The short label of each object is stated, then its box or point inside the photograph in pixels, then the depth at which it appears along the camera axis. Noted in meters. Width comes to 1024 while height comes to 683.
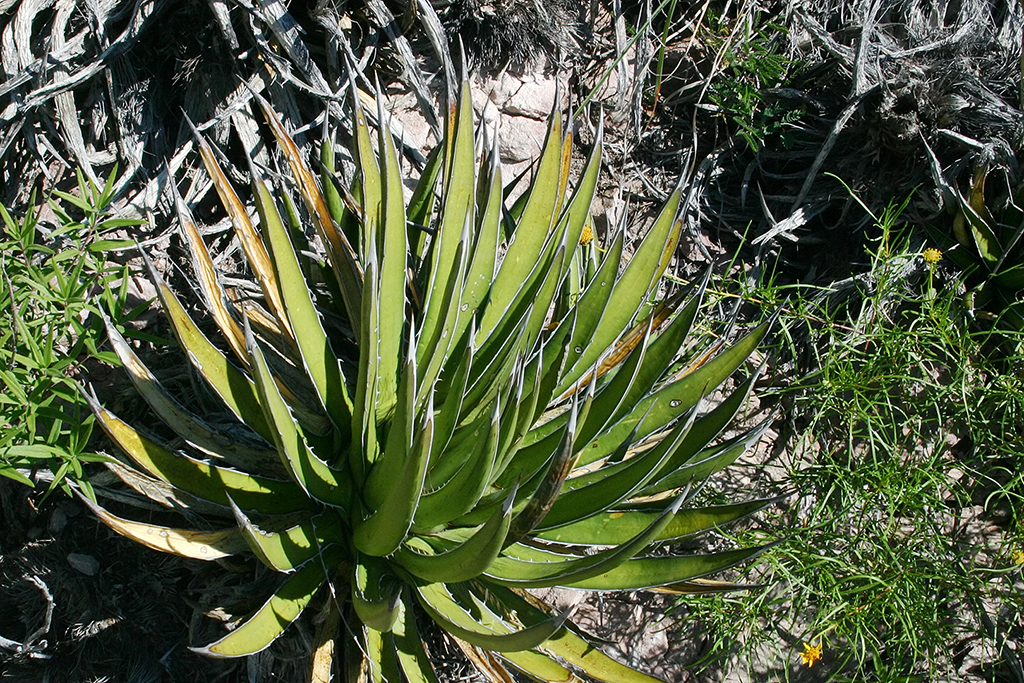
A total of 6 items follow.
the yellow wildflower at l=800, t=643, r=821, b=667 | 2.16
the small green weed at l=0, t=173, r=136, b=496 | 1.67
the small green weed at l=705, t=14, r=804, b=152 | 2.98
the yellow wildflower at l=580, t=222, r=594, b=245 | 2.60
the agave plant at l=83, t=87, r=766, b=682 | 1.58
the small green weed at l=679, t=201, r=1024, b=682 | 2.29
